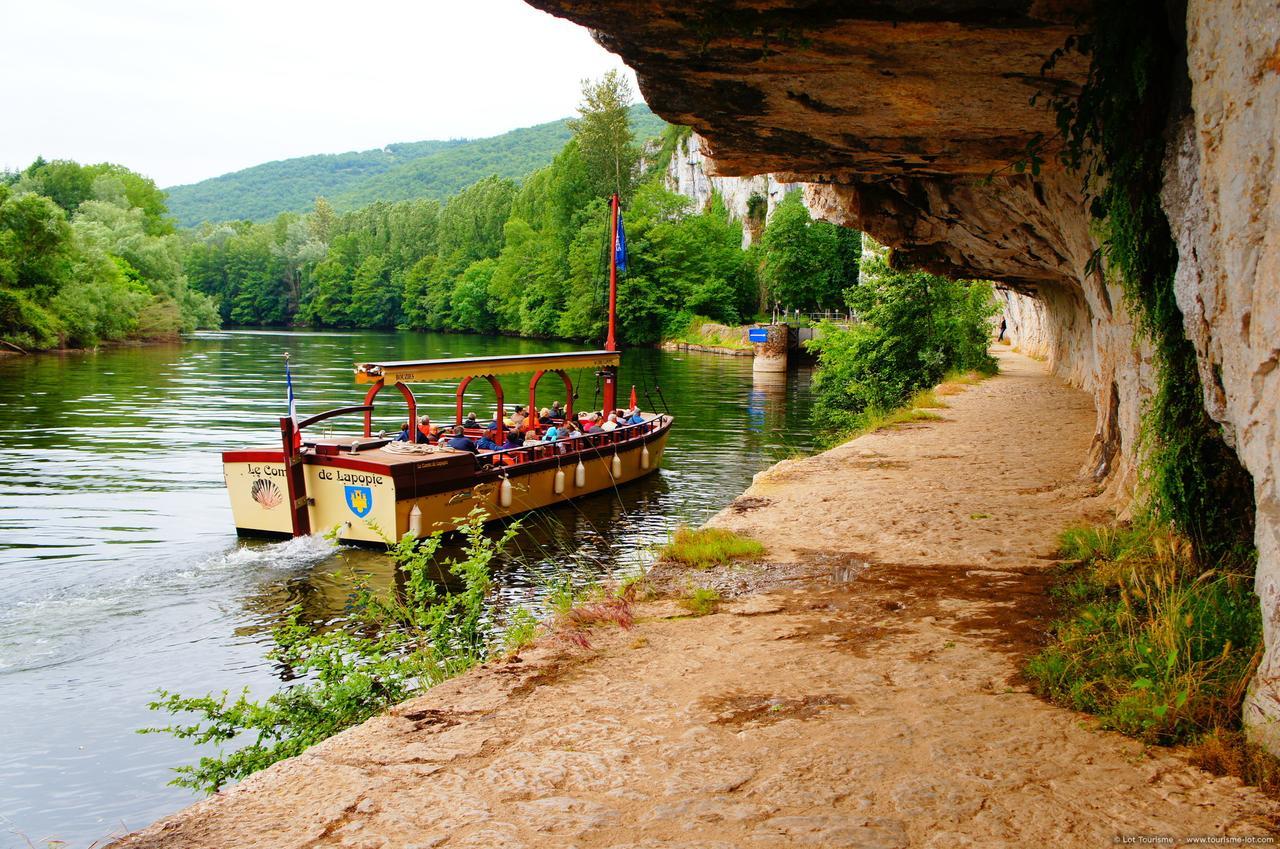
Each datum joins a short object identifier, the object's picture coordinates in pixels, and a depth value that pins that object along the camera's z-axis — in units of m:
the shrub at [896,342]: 27.12
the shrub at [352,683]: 6.45
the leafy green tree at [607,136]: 80.38
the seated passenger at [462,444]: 16.28
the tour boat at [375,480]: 14.24
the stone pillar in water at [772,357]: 49.09
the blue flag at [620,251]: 24.59
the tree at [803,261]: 74.50
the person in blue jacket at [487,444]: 17.04
